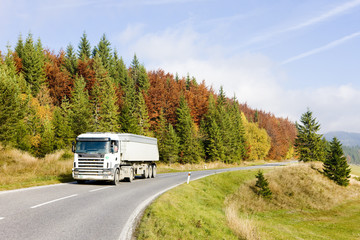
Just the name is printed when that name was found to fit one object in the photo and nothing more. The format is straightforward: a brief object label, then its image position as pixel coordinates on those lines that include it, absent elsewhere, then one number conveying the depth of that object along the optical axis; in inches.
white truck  668.7
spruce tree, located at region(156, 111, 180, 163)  2041.1
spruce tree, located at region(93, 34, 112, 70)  3127.0
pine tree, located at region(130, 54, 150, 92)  2792.8
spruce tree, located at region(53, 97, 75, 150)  1807.3
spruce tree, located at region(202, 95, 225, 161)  2369.6
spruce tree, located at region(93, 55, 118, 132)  1963.3
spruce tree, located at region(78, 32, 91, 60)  3083.9
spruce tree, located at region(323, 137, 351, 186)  1553.9
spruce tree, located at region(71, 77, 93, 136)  1893.2
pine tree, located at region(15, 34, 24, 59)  2444.1
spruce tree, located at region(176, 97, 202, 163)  2215.8
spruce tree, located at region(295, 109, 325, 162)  2188.7
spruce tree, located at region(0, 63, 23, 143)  1310.3
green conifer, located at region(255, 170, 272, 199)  1167.0
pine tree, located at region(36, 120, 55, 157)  1720.0
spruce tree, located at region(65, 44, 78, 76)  2549.2
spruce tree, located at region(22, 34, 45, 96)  2177.7
